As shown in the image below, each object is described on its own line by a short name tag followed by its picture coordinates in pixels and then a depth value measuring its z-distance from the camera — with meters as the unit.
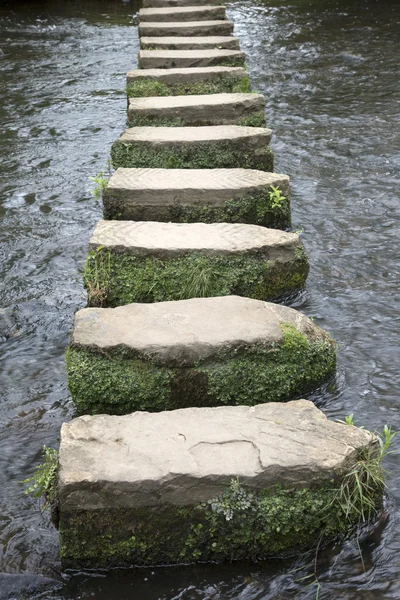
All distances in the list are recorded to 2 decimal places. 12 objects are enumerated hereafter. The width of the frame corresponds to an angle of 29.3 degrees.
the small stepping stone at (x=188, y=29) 10.09
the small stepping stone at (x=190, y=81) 8.33
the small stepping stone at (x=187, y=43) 9.47
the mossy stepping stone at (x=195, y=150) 6.67
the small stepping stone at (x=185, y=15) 10.75
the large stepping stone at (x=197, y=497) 3.35
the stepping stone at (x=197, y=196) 5.87
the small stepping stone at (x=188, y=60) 8.93
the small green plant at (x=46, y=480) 3.53
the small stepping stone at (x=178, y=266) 5.16
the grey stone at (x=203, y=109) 7.37
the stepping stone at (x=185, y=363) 4.19
